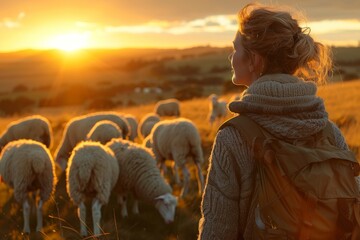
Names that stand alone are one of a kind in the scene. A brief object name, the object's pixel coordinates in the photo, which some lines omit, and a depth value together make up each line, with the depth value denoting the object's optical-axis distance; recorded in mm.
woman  2436
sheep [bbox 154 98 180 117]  26016
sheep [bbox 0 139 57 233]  8500
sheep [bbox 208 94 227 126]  23350
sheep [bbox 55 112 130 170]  13039
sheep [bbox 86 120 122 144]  11141
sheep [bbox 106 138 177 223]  8664
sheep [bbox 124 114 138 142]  16178
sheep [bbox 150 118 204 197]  10352
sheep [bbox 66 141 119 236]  7898
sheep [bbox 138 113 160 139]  14997
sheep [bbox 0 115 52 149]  13510
